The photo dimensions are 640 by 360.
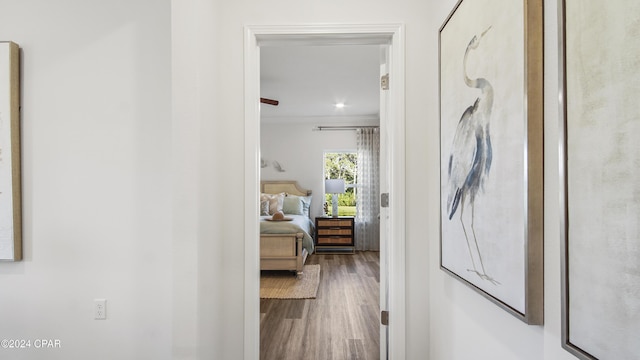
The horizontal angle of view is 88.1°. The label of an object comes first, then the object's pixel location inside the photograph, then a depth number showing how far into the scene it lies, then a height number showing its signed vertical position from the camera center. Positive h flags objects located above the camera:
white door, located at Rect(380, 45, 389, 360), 1.96 -0.19
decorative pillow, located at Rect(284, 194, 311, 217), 5.77 -0.45
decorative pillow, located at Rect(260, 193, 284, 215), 5.61 -0.37
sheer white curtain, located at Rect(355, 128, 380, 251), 6.29 -0.21
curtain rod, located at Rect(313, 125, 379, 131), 6.35 +1.00
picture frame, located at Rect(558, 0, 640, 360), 0.56 +0.00
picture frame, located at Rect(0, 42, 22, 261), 1.84 +0.15
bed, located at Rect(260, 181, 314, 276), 4.41 -0.87
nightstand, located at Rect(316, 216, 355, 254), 6.00 -0.98
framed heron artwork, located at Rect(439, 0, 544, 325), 0.84 +0.08
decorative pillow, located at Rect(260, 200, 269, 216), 5.59 -0.49
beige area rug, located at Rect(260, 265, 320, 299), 3.67 -1.29
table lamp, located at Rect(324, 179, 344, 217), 6.27 -0.13
